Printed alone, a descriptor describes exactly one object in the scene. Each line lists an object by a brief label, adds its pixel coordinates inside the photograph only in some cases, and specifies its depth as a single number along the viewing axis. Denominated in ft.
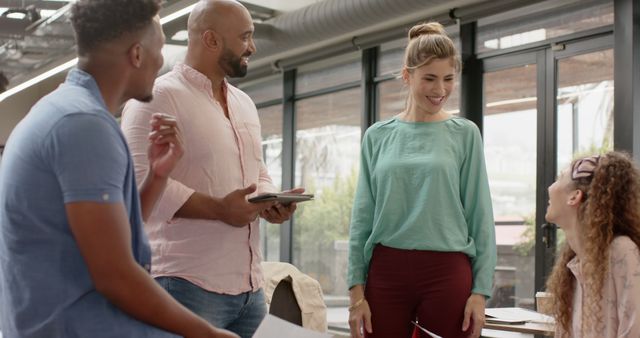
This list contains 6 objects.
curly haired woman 8.41
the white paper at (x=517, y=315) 12.14
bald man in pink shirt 6.76
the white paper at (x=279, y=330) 5.01
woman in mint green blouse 8.21
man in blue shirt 4.38
